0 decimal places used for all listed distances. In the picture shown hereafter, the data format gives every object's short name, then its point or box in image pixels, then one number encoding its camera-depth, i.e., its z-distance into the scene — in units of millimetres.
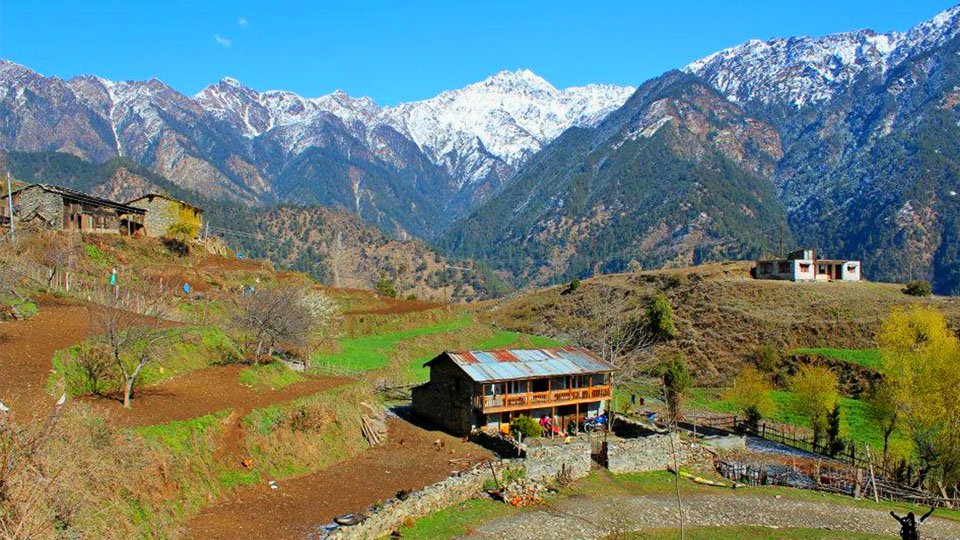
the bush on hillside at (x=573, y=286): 112812
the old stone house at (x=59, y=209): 58344
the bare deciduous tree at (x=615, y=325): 80312
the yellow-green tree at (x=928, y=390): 40156
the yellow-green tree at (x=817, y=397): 48781
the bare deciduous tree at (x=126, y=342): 25344
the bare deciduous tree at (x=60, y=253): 44688
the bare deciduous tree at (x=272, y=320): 38312
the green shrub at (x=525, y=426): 39656
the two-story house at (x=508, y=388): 40250
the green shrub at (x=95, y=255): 53344
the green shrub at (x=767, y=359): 70562
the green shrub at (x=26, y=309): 31828
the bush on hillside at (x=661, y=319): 83812
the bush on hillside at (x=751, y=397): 54156
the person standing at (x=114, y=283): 42981
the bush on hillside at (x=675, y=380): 56300
